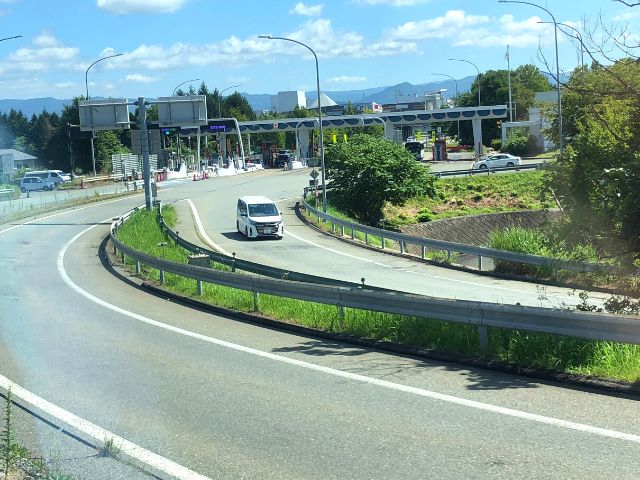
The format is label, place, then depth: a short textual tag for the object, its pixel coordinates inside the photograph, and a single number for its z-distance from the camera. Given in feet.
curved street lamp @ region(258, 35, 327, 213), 142.81
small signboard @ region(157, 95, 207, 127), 143.64
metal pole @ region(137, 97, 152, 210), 137.28
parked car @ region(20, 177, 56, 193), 247.70
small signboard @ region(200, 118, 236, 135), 279.08
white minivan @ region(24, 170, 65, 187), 255.91
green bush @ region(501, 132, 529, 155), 303.48
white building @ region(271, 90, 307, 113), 655.76
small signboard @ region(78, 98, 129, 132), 143.23
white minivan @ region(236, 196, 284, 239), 124.77
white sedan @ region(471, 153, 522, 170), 241.76
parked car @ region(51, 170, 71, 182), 265.93
